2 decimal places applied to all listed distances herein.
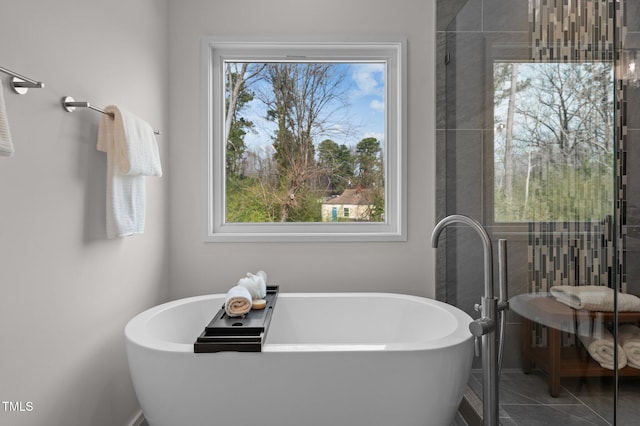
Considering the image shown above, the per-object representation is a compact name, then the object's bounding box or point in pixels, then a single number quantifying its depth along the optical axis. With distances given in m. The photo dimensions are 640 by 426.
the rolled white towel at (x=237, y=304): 1.76
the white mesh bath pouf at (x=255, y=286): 2.00
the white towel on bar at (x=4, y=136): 0.90
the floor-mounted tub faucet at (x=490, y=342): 1.30
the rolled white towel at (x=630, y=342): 1.16
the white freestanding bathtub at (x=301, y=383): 1.38
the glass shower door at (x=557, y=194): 1.17
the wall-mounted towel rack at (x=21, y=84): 1.07
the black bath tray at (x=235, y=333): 1.38
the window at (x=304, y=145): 2.50
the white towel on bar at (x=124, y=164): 1.53
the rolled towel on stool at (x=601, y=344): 1.17
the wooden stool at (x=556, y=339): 1.20
